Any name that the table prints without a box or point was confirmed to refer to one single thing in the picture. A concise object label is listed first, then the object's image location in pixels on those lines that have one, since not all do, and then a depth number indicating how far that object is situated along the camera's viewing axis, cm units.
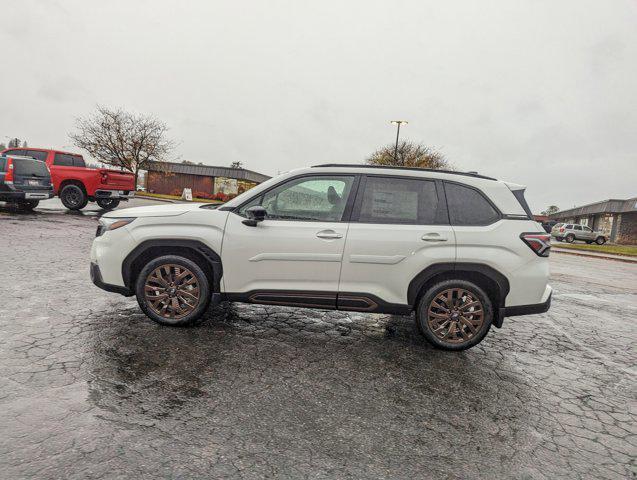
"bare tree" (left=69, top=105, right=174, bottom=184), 4191
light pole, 3045
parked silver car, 3638
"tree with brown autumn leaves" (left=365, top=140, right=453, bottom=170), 4634
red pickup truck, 1472
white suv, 400
